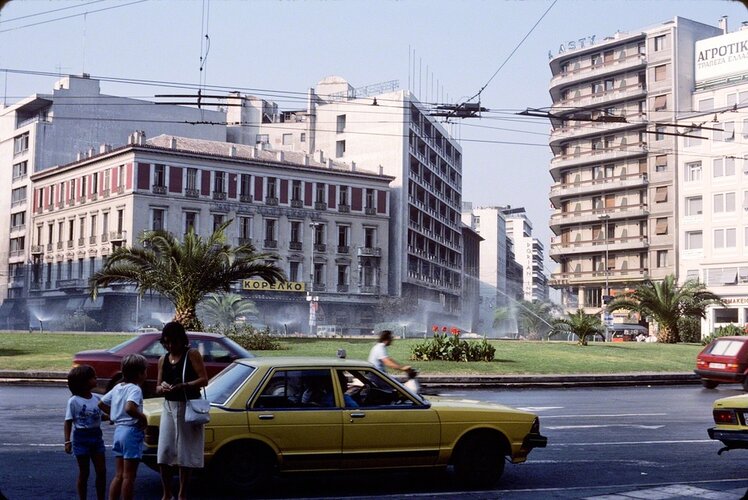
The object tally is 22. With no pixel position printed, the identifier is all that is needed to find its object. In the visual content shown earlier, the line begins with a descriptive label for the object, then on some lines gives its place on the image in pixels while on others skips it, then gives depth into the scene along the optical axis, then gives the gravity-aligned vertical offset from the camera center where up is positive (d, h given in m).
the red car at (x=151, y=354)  17.83 -0.67
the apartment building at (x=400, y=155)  94.50 +17.09
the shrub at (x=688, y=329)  53.66 -0.14
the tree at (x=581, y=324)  42.44 +0.03
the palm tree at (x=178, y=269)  35.75 +1.83
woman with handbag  7.94 -0.69
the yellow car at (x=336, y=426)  9.27 -1.04
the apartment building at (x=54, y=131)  89.75 +17.59
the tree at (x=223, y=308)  52.56 +0.61
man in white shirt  14.55 -0.50
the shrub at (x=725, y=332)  45.78 -0.23
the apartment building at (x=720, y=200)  71.38 +9.66
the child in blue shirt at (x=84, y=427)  7.88 -0.91
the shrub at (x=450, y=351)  31.20 -0.91
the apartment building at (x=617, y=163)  87.06 +15.41
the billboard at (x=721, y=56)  78.94 +22.81
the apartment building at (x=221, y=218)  79.94 +8.90
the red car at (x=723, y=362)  26.13 -0.97
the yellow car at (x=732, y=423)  11.05 -1.11
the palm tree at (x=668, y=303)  49.25 +1.20
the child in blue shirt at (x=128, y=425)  7.75 -0.87
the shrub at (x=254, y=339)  35.31 -0.72
